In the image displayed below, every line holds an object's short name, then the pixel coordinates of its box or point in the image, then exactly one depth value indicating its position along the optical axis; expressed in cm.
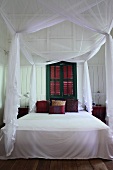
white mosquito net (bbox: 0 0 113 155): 240
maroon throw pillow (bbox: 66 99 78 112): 464
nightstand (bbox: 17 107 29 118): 497
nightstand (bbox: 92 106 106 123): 480
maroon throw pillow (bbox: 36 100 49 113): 466
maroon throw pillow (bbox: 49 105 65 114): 432
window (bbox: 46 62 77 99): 523
